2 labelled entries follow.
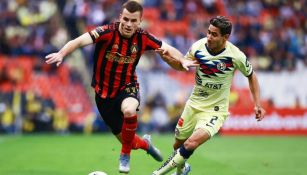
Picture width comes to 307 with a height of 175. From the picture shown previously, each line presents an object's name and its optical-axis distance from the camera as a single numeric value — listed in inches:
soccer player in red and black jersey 786.8
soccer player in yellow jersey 805.9
